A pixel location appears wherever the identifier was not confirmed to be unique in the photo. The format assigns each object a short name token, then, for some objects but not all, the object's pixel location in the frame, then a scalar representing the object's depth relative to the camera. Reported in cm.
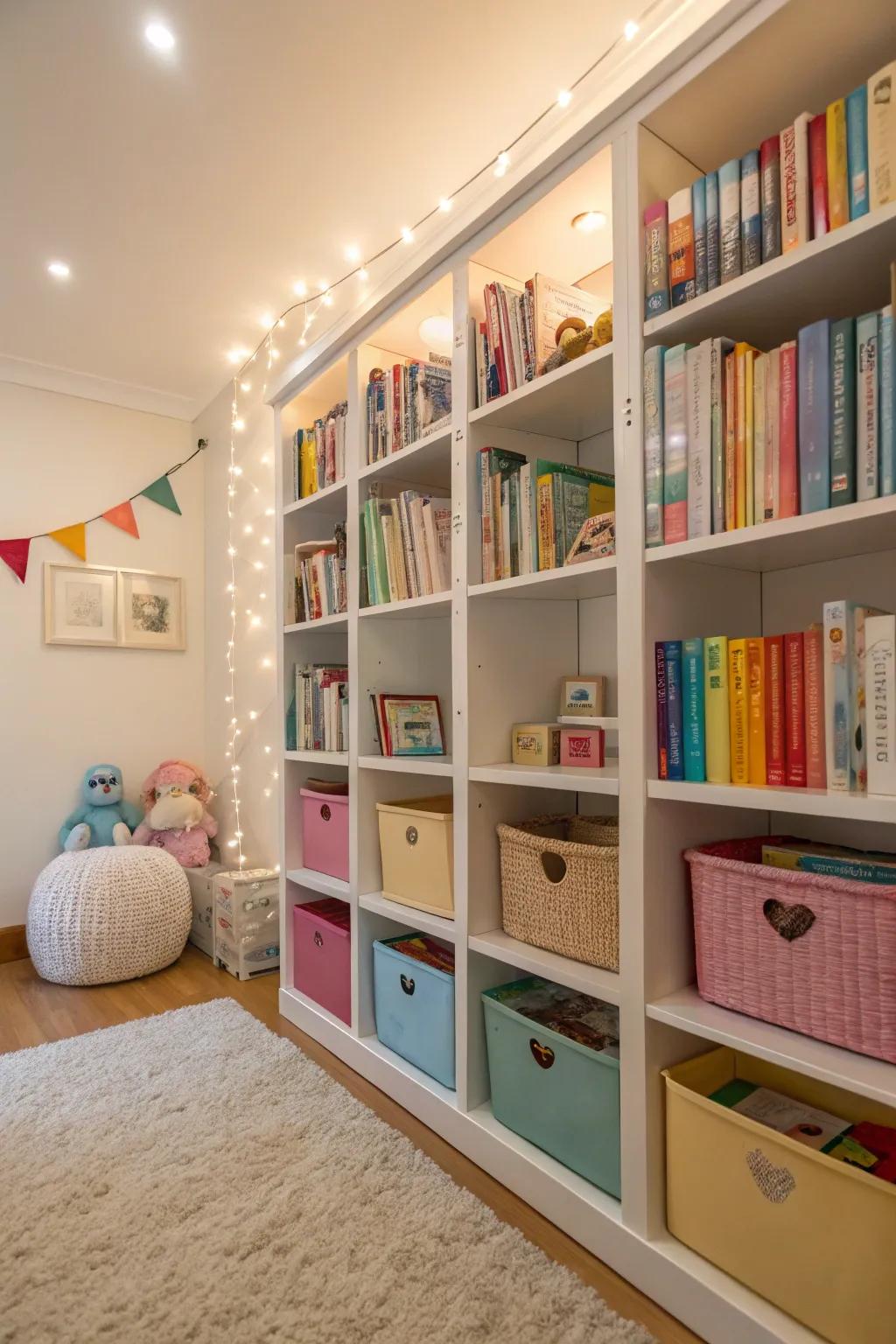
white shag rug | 119
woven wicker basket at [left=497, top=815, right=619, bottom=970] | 138
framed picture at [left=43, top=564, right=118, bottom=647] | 317
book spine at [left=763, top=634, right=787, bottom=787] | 112
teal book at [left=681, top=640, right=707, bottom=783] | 121
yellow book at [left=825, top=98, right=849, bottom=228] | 104
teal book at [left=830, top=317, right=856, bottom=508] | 102
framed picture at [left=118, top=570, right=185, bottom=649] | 336
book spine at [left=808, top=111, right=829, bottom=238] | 107
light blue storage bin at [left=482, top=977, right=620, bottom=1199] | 135
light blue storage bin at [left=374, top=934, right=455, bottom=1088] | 173
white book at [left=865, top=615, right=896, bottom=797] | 97
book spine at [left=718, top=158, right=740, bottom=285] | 117
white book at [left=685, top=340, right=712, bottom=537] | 119
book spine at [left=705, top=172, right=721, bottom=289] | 120
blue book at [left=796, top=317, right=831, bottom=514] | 104
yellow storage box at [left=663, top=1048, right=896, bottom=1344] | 100
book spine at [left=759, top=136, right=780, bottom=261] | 113
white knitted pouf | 265
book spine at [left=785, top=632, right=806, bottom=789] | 109
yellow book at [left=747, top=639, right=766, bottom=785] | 114
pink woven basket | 102
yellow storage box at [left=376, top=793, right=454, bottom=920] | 176
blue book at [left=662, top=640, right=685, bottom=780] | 124
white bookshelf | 111
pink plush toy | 312
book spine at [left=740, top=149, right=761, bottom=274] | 115
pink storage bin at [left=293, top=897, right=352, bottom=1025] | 209
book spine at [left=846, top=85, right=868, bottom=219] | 102
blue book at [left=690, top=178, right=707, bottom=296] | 121
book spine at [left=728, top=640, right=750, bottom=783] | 116
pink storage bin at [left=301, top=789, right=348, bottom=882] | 215
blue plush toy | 313
